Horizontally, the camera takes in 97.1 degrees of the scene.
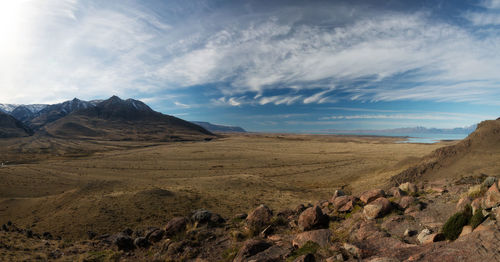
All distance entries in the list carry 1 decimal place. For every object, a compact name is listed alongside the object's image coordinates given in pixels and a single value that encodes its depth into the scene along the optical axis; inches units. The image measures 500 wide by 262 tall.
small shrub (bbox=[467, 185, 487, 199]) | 383.2
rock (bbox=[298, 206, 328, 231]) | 446.3
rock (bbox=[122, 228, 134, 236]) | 640.1
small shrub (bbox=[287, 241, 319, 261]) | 334.3
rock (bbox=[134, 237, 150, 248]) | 523.2
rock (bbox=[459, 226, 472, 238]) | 272.6
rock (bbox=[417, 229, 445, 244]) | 283.1
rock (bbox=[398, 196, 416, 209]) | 443.0
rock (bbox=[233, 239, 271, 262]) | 357.3
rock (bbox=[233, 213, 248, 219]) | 625.1
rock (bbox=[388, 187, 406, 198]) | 528.4
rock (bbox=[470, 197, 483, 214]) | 314.9
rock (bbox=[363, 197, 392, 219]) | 418.6
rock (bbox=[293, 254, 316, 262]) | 294.0
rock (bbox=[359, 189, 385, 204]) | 509.4
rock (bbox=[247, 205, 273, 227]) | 510.9
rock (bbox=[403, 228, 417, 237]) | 331.9
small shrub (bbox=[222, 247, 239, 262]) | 390.9
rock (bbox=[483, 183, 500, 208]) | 303.0
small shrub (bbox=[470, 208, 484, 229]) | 275.5
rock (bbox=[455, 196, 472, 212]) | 358.6
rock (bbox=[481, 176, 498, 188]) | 411.8
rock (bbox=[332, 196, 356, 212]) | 499.0
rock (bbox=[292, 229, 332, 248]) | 364.8
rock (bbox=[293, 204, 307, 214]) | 572.4
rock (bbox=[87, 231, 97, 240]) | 639.8
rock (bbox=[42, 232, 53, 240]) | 641.3
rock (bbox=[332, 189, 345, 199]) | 645.5
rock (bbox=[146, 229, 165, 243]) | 532.1
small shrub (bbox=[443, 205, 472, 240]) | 283.9
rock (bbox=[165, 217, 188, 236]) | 545.4
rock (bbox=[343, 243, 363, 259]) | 284.7
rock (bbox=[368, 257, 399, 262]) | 241.5
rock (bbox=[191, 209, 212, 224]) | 577.0
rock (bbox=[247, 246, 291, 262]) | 332.4
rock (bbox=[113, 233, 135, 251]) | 527.2
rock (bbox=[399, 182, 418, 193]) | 568.3
